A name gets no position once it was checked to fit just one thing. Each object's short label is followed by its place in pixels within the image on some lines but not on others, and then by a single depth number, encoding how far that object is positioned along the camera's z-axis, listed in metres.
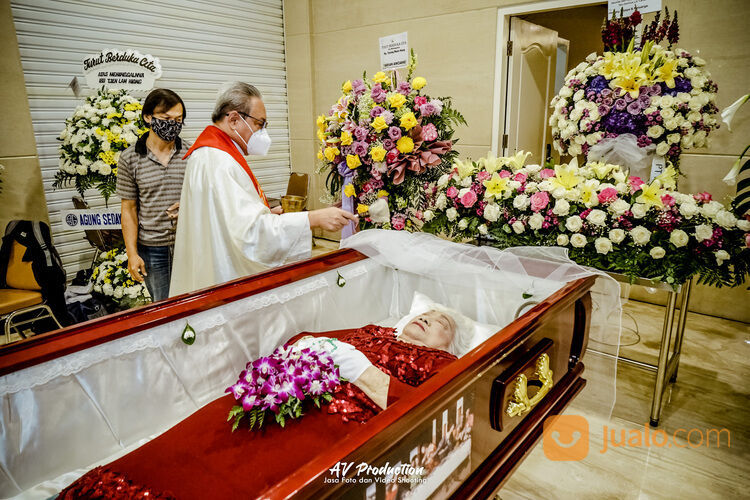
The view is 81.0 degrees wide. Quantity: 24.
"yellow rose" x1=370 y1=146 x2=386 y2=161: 1.99
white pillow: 2.00
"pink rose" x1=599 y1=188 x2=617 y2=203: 1.97
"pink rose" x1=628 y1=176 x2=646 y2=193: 2.02
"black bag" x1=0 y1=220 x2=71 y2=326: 2.73
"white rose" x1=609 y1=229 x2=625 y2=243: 1.93
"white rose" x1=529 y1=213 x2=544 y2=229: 2.08
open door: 4.24
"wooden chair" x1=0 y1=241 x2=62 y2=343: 2.65
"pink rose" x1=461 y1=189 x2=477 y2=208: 2.28
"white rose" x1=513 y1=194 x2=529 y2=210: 2.12
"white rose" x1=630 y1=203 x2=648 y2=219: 1.92
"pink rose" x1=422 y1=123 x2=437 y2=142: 2.04
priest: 1.92
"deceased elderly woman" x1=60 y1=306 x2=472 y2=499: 1.10
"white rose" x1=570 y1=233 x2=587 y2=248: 2.02
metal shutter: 3.91
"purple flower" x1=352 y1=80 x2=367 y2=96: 2.14
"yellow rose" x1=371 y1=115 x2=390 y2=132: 1.98
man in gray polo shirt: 2.47
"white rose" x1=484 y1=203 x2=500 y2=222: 2.21
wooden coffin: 0.83
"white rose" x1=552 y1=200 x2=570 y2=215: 2.03
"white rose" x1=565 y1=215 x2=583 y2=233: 2.01
